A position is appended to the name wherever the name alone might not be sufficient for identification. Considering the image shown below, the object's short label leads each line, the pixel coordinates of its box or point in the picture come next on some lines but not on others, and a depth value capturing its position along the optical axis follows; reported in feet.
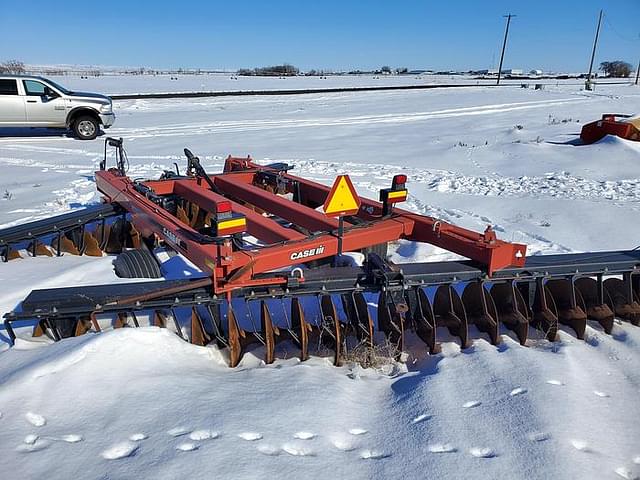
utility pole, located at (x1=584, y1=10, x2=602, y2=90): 117.08
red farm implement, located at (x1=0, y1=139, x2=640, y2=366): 10.82
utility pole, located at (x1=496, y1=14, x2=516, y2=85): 181.37
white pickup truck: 43.78
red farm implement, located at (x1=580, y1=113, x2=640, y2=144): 40.91
